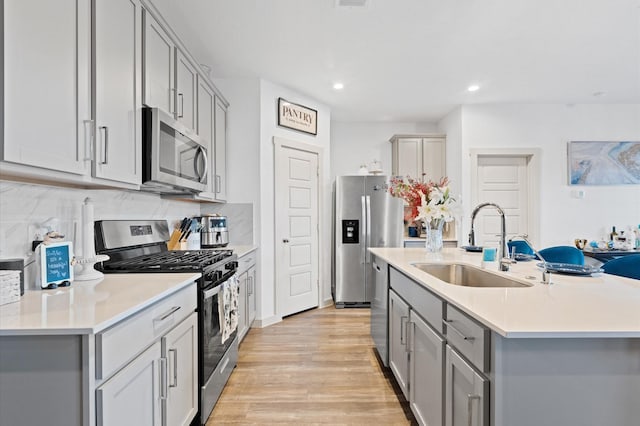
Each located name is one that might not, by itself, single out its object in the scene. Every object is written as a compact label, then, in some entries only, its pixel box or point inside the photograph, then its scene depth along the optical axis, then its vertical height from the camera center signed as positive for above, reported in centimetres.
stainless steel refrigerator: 468 -18
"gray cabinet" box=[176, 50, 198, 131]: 247 +95
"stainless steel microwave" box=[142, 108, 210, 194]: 197 +39
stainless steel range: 192 -31
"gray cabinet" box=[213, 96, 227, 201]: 344 +68
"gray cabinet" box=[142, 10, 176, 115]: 200 +93
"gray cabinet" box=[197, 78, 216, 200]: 297 +84
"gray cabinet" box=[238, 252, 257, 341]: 302 -73
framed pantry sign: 409 +122
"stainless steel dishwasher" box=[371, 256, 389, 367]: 264 -78
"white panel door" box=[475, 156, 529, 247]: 489 +33
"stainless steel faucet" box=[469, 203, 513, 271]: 197 -21
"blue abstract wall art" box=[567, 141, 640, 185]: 475 +75
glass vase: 280 -16
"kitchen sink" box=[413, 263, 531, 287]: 217 -40
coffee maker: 340 -16
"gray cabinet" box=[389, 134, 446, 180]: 534 +93
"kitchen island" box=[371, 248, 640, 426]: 103 -44
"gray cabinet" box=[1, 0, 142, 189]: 112 +49
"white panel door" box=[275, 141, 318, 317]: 405 -19
